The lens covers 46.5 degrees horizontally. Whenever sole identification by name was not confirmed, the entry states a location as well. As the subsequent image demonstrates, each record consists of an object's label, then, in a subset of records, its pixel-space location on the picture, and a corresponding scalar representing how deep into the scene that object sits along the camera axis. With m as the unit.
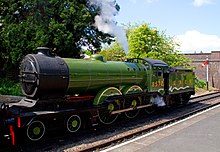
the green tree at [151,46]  24.30
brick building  33.69
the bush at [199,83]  30.76
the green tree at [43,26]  19.72
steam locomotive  7.63
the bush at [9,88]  18.72
